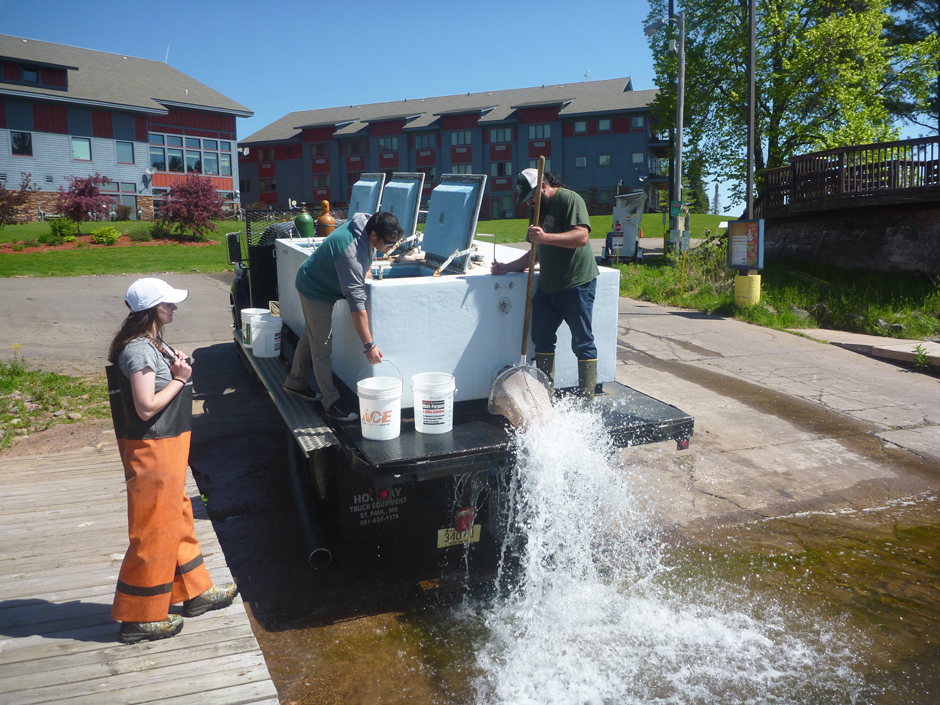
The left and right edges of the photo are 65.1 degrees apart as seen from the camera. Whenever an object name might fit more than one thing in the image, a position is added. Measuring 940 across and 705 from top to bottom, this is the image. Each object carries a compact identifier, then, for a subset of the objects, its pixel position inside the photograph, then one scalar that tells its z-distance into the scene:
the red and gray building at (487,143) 57.09
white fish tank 4.54
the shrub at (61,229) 26.30
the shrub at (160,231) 27.85
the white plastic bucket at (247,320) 7.01
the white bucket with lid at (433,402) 4.24
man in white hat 4.82
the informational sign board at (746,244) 14.63
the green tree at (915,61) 25.39
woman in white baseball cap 3.24
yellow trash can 14.73
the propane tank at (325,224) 7.95
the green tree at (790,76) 24.31
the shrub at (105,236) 25.48
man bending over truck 4.43
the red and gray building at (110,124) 39.59
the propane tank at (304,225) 8.16
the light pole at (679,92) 20.32
